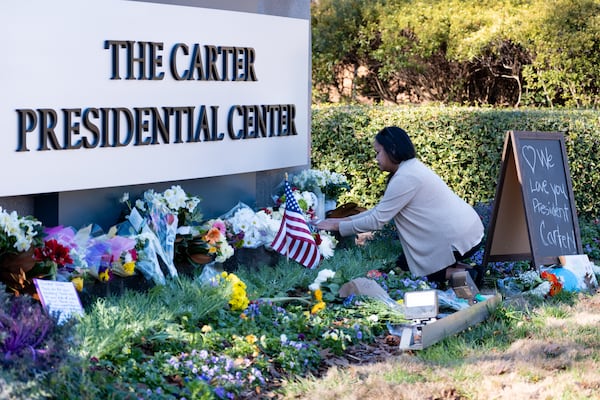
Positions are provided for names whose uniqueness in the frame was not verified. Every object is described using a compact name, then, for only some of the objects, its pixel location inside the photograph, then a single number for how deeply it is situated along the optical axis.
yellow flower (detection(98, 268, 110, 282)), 5.47
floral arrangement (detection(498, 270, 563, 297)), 6.63
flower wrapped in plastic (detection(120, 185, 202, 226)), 6.19
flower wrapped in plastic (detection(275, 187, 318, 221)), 7.42
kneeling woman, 6.75
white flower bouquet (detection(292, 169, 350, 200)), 7.77
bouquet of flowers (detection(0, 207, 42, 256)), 5.01
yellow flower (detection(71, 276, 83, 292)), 5.28
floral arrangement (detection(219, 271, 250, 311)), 5.28
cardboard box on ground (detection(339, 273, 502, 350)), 5.30
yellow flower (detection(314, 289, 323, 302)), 5.78
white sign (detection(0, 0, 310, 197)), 5.41
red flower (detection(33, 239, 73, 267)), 5.16
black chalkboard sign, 7.18
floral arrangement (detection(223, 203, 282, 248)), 6.60
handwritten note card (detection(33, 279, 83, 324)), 4.66
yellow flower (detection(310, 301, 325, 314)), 5.57
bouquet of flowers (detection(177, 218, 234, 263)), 6.24
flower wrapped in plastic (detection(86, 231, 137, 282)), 5.47
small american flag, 6.38
